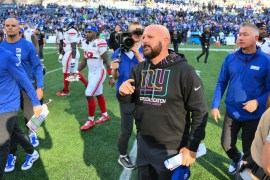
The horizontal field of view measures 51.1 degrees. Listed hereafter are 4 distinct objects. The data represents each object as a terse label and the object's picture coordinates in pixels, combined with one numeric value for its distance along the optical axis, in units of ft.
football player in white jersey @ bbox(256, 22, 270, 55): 22.57
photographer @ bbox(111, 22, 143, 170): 12.94
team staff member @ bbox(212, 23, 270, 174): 11.30
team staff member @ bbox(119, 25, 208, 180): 8.32
